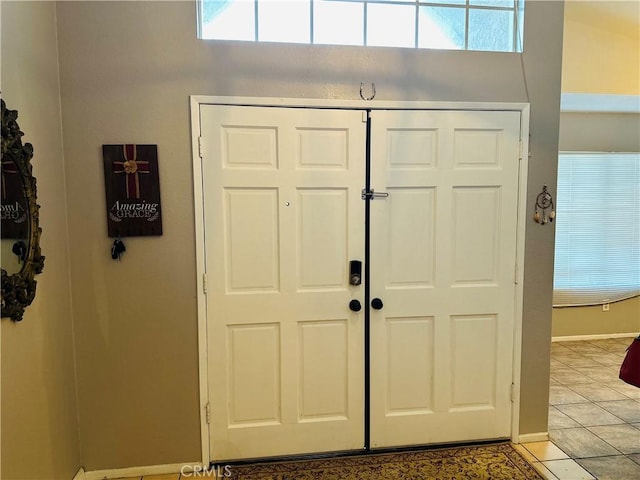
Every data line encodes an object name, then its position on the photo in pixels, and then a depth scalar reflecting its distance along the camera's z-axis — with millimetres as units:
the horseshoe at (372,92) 2436
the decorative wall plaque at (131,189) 2279
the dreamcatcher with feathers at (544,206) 2621
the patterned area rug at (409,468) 2414
